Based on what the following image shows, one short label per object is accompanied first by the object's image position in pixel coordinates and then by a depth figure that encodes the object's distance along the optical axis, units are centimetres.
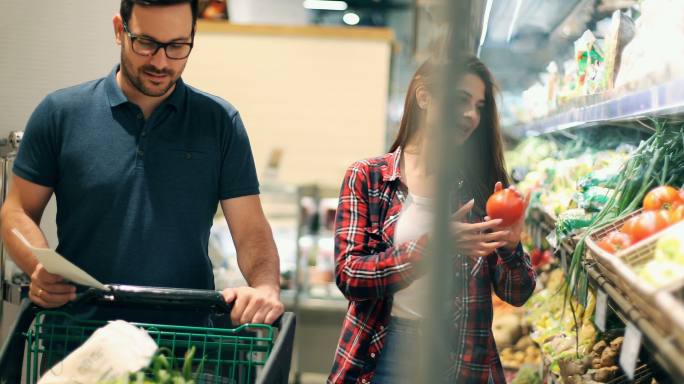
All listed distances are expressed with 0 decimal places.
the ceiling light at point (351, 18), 997
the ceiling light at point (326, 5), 729
